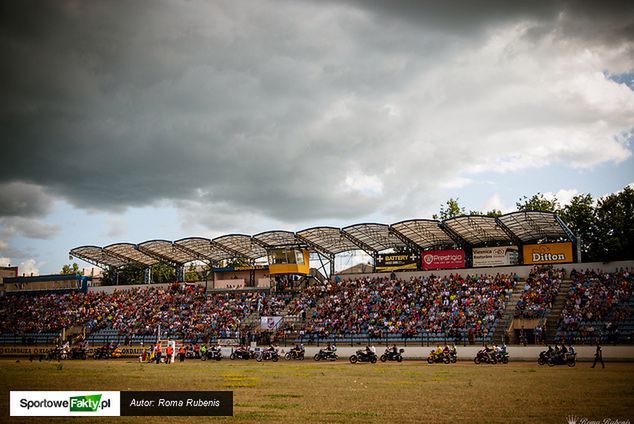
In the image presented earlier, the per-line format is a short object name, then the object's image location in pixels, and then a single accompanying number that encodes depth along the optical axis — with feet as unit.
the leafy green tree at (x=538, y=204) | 290.76
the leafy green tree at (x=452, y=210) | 319.27
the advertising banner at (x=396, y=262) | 202.42
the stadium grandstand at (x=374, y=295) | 155.94
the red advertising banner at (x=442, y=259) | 192.95
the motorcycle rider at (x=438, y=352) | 132.26
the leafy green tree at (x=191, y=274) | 375.90
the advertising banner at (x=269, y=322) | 185.98
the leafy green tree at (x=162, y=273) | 390.89
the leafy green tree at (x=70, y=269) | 443.90
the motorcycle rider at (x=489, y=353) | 128.98
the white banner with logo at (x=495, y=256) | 186.60
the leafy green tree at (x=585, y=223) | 243.40
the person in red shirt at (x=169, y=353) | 142.20
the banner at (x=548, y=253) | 177.27
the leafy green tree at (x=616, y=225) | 221.46
